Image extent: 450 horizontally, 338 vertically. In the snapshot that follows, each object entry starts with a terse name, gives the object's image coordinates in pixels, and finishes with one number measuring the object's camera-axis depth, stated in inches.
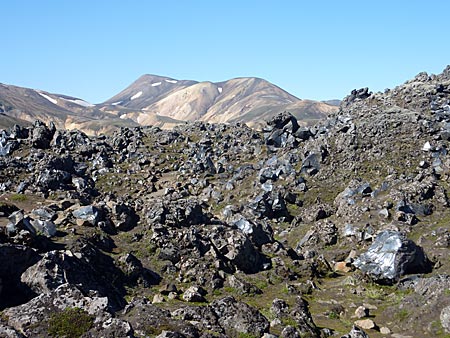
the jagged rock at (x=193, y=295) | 908.4
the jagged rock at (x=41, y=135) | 2378.4
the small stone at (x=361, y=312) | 893.8
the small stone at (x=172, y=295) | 911.8
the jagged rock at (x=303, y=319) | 748.6
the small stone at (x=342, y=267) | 1218.6
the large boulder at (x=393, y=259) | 1077.8
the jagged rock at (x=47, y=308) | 483.5
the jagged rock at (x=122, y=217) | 1225.4
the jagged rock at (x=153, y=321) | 549.3
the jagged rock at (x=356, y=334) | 723.4
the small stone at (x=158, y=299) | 884.0
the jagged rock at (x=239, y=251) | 1120.8
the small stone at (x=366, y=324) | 842.8
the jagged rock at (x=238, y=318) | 678.5
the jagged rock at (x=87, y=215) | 1155.9
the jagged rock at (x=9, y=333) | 458.6
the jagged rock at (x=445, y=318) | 778.2
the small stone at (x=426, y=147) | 1865.2
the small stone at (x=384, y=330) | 827.2
